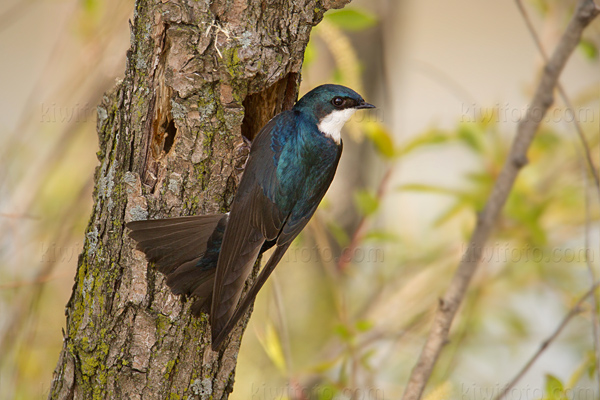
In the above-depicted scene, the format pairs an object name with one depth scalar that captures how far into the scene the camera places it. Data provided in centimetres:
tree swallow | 445
